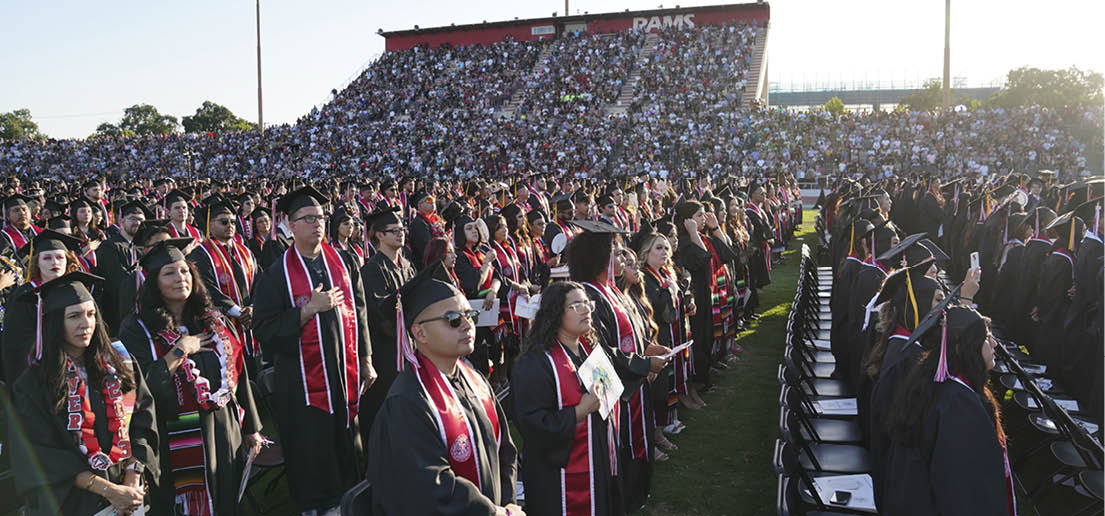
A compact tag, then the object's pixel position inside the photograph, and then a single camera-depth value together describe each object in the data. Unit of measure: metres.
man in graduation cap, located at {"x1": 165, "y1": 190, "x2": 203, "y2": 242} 7.11
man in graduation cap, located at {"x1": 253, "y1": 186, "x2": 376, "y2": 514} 4.79
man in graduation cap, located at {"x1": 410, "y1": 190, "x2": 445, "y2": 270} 9.54
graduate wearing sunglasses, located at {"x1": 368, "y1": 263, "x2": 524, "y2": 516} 2.46
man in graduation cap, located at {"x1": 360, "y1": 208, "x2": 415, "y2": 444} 5.72
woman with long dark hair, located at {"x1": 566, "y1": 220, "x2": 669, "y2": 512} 4.55
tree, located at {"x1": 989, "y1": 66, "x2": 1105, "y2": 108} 60.94
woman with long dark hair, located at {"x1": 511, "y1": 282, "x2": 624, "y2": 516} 3.45
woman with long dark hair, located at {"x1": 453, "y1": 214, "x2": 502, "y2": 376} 6.96
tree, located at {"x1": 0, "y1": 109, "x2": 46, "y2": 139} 78.44
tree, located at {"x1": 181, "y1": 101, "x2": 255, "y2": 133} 78.38
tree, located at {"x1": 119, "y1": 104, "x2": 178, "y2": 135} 86.69
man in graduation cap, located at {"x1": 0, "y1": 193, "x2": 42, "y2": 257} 8.07
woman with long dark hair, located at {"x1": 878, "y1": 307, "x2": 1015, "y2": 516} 3.08
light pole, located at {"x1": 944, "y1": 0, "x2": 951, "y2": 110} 29.81
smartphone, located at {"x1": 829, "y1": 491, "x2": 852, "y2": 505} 4.18
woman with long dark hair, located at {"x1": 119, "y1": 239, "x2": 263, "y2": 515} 3.94
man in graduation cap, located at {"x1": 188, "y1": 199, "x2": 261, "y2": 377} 6.31
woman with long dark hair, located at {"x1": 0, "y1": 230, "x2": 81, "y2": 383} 4.61
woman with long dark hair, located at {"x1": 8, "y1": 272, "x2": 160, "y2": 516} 3.25
